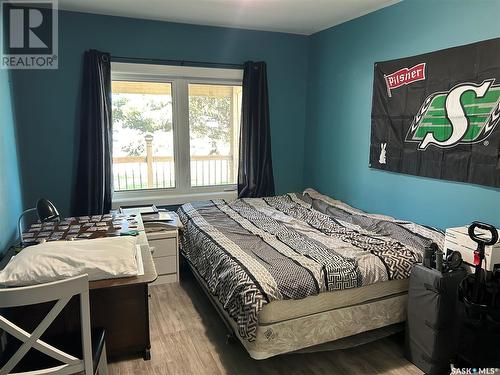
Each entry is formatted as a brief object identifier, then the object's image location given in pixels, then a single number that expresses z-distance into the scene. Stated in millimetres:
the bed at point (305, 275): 1972
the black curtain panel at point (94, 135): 3346
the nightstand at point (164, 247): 3109
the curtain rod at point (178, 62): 3492
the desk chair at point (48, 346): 1327
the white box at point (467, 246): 1950
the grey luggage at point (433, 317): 1982
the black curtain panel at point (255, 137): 3924
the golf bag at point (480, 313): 1882
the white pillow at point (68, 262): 1744
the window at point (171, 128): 3703
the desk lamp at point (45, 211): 2299
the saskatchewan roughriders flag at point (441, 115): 2314
